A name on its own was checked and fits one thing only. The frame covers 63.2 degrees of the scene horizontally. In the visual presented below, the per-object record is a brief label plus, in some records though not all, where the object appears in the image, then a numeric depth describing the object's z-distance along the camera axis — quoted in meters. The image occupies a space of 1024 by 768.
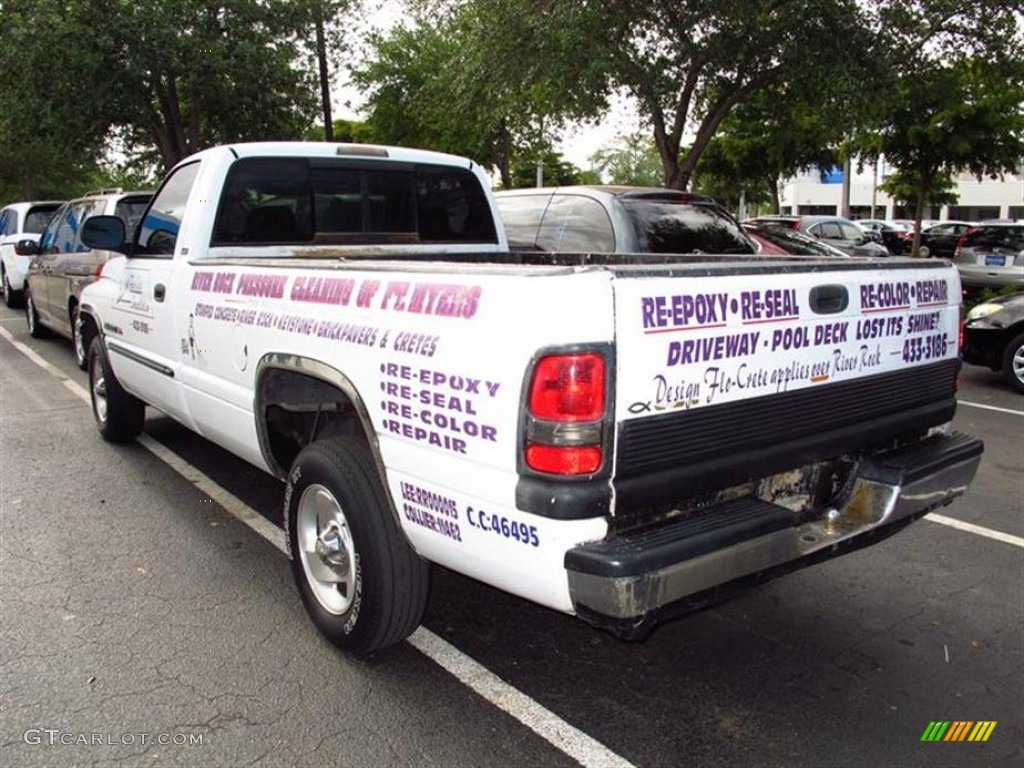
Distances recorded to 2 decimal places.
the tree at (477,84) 13.16
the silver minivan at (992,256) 14.91
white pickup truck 2.33
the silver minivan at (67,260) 8.47
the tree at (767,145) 14.95
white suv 14.32
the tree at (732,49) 12.34
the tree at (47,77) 15.64
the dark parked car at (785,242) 10.46
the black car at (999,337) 8.67
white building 60.53
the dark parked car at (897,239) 25.75
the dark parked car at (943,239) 23.08
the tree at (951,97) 13.23
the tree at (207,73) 16.31
